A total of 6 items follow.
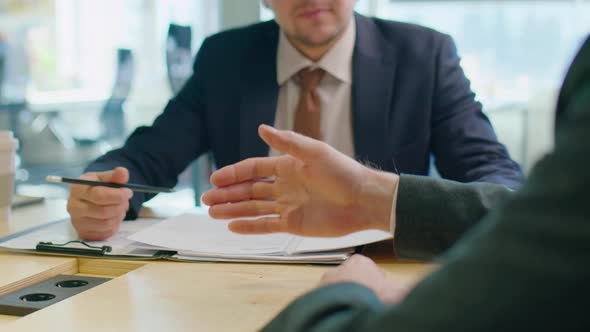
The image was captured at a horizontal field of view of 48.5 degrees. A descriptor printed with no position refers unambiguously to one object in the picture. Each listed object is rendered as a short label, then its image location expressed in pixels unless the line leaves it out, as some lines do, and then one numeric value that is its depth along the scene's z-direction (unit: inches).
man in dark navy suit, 65.2
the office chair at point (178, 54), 115.1
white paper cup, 55.3
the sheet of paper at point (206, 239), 42.4
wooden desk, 30.2
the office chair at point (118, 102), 191.9
